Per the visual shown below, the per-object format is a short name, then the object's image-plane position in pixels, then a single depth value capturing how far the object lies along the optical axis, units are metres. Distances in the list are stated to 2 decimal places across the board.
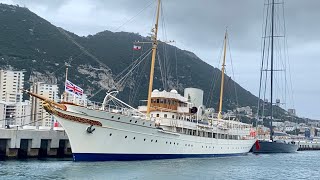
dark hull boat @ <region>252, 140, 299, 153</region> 72.94
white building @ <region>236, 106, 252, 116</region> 177.23
